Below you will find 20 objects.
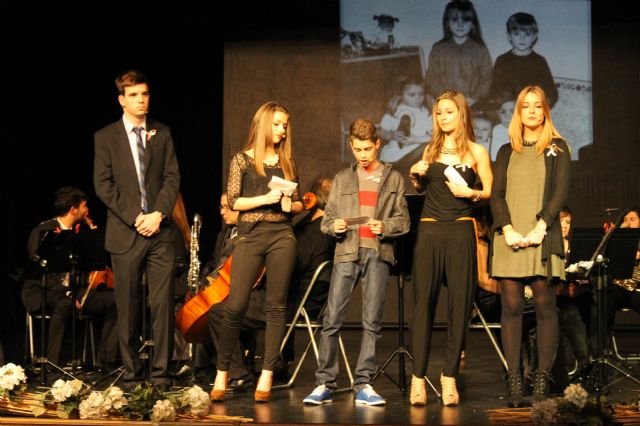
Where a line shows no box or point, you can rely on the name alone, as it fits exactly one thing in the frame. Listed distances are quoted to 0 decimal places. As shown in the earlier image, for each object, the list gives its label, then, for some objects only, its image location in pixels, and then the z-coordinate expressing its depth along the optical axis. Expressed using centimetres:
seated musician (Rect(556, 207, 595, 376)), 977
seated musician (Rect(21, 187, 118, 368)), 1072
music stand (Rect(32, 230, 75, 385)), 985
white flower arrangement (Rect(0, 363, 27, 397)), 714
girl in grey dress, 776
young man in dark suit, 814
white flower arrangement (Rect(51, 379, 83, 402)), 686
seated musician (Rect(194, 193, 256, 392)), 911
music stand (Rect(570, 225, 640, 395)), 854
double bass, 908
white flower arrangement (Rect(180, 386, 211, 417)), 679
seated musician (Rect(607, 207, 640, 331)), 1060
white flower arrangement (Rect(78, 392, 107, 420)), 675
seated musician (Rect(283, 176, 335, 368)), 946
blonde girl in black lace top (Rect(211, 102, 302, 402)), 819
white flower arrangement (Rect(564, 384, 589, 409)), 643
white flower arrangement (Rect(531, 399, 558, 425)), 639
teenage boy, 816
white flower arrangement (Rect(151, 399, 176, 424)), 660
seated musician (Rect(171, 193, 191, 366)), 927
